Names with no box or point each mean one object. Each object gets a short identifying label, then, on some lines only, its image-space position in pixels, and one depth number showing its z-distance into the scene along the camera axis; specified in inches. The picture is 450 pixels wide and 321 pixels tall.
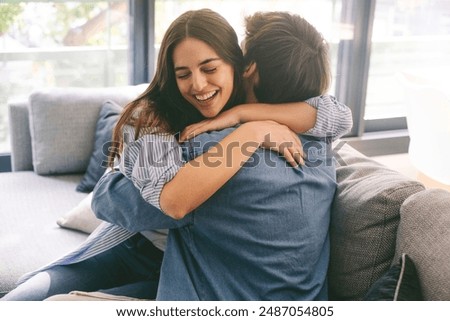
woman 45.6
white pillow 70.6
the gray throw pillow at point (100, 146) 80.0
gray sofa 40.5
